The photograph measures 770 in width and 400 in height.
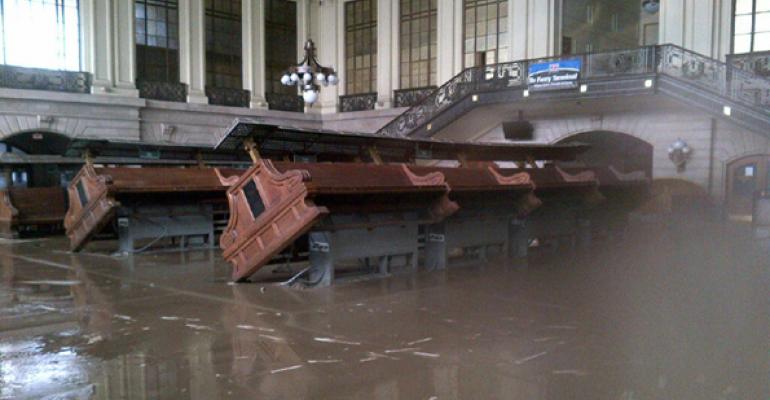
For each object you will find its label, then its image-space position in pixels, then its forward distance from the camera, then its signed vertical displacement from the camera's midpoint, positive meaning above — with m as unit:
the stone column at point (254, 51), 25.33 +4.69
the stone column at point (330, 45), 26.59 +5.17
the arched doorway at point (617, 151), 21.50 +0.61
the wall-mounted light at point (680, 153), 18.11 +0.44
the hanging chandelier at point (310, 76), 16.95 +2.51
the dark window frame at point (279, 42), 26.17 +5.27
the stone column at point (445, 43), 23.16 +4.60
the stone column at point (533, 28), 20.92 +4.68
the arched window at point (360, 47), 25.67 +4.96
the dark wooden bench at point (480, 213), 9.51 -0.73
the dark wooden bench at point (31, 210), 14.84 -1.04
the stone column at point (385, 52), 24.73 +4.56
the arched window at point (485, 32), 22.08 +4.83
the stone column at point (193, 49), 23.64 +4.44
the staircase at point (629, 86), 15.58 +2.27
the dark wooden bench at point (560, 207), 10.92 -0.73
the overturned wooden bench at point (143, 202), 10.96 -0.65
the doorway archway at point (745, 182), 17.27 -0.36
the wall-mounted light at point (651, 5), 20.15 +5.26
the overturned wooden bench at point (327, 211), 7.44 -0.56
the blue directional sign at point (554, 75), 18.06 +2.72
